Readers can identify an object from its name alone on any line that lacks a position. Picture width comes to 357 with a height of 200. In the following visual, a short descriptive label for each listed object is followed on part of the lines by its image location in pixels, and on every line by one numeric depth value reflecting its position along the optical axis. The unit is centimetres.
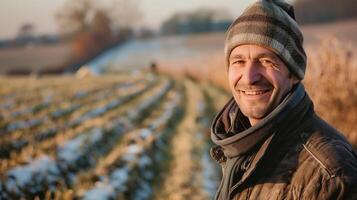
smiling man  201
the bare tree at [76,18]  6038
